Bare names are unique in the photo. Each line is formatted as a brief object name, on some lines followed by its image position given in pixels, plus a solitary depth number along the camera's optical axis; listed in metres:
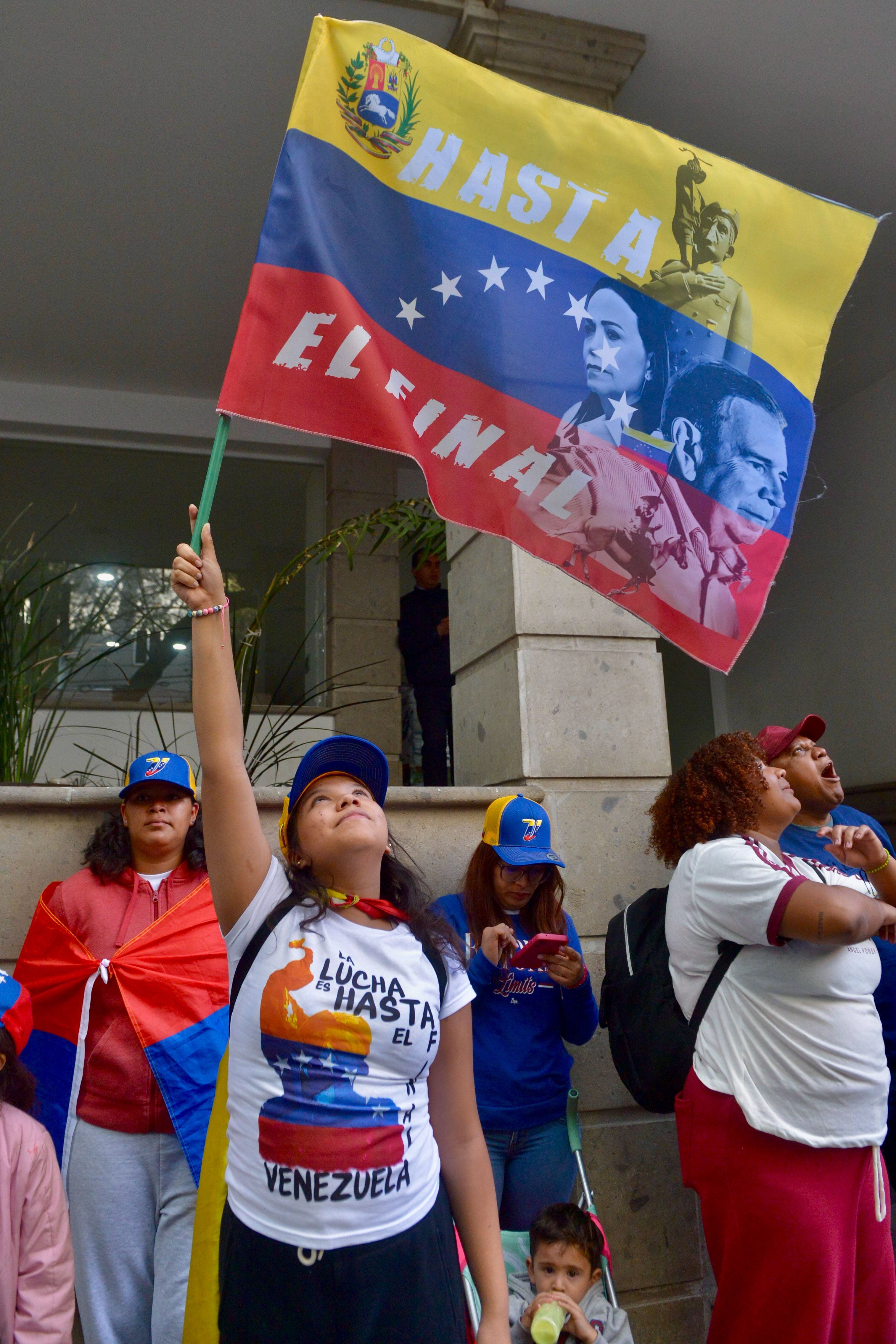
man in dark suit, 6.28
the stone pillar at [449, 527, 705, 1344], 3.50
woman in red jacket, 2.70
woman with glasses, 3.03
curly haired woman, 2.33
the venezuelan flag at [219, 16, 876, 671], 2.32
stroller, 2.69
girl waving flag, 1.53
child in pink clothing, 2.20
